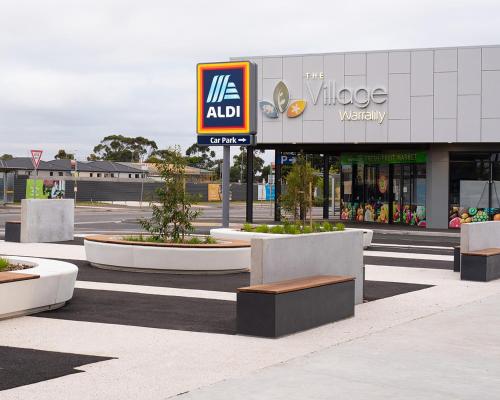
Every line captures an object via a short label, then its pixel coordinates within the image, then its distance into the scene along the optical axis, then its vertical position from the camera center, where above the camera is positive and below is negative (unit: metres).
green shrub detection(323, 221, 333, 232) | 19.56 -0.70
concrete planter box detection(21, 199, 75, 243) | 22.47 -0.72
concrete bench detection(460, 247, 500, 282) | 15.83 -1.27
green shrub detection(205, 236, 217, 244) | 16.92 -0.90
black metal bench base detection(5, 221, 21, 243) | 22.62 -1.02
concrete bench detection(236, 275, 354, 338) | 9.27 -1.28
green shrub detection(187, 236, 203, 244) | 16.73 -0.90
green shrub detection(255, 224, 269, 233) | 19.70 -0.76
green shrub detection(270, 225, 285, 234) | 19.03 -0.74
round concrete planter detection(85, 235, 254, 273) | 15.71 -1.17
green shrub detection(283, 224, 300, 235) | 18.23 -0.70
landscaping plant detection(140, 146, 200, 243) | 16.44 -0.20
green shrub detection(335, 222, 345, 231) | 19.13 -0.69
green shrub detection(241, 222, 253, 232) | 20.47 -0.77
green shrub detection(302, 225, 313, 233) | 18.34 -0.70
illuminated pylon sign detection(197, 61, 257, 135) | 23.36 +2.86
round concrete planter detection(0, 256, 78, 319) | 10.02 -1.23
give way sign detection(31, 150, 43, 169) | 31.89 +1.50
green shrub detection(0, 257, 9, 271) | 11.38 -0.97
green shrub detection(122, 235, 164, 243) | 16.55 -0.87
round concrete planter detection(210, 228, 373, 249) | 19.26 -0.88
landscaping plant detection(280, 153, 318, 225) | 21.17 +0.22
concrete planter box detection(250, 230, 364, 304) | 9.87 -0.77
